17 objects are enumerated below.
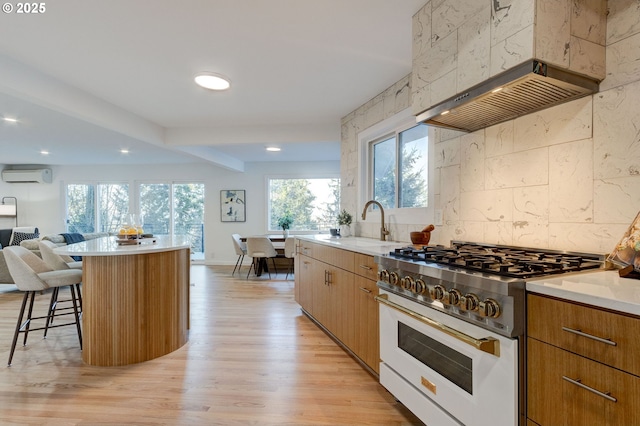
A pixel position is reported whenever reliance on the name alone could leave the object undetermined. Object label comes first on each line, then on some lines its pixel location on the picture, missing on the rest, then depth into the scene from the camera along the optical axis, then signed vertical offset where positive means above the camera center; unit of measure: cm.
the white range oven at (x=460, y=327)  110 -47
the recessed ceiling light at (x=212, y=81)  264 +119
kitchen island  238 -69
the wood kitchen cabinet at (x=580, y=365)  82 -44
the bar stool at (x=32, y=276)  239 -49
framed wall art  730 +27
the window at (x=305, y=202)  709 +34
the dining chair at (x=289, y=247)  550 -55
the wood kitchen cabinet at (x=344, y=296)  207 -65
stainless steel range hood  128 +58
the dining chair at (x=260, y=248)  560 -57
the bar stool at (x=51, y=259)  294 -42
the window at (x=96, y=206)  747 +24
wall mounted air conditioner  711 +92
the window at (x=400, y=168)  260 +46
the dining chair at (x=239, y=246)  593 -58
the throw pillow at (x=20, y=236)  628 -43
